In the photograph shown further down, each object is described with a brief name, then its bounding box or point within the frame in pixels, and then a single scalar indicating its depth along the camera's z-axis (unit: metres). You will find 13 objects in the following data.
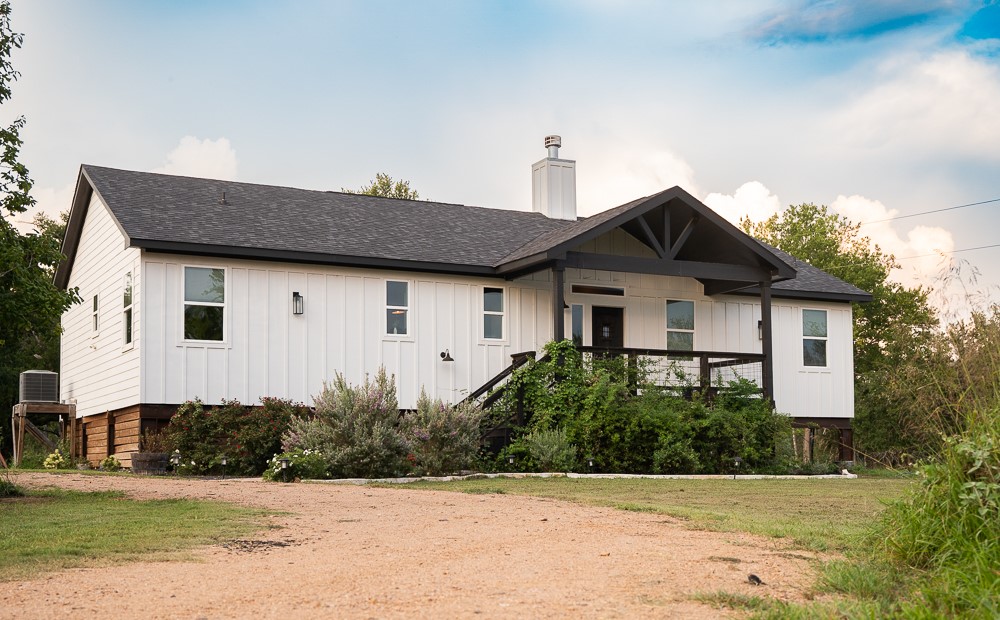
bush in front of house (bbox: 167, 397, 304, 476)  16.36
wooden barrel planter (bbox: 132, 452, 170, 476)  16.34
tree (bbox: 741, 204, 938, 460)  31.59
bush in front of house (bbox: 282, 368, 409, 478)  14.34
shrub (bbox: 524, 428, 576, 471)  16.22
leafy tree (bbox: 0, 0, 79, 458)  11.34
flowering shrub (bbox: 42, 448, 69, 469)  20.73
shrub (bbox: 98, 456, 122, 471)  18.33
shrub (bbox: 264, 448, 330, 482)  14.02
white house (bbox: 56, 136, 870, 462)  17.47
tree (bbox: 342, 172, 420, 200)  42.44
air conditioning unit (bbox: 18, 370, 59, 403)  23.31
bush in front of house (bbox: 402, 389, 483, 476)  15.03
